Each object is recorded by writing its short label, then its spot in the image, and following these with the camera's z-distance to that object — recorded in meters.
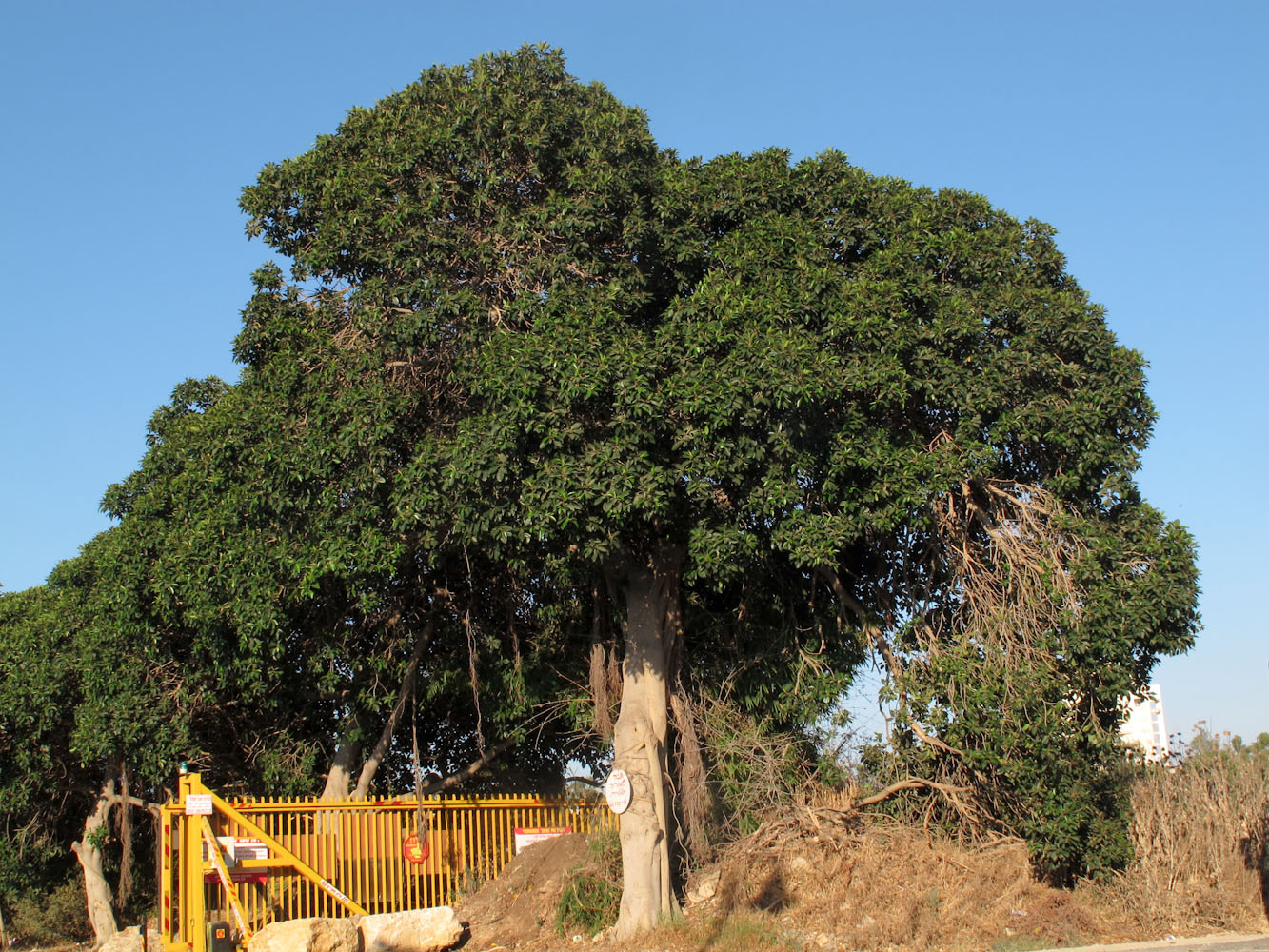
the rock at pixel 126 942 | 15.38
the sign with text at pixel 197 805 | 12.70
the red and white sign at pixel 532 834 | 16.02
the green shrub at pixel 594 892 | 14.53
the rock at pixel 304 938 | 12.10
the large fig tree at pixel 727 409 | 12.78
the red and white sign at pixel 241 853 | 13.21
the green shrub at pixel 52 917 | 21.45
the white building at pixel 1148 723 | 40.37
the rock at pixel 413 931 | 13.35
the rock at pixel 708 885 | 14.84
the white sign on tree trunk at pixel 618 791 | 13.77
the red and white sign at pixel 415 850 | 15.13
